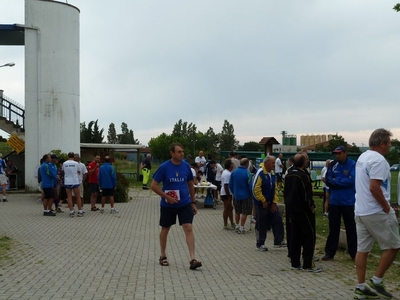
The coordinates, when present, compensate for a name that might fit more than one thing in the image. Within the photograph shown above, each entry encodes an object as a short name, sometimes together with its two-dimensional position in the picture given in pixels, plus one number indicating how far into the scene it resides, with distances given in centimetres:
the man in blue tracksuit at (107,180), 1781
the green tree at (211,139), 9023
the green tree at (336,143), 6761
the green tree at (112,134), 11138
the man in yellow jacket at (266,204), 1095
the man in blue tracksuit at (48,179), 1683
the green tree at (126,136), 11225
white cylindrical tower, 2534
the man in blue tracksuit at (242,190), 1314
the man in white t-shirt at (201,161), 2500
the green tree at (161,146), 8406
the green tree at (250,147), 8044
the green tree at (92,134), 5372
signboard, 2642
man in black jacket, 888
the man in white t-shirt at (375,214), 650
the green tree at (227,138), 9012
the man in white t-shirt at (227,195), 1446
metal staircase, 2869
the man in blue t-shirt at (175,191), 895
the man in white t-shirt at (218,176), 2129
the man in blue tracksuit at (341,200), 953
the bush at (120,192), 2142
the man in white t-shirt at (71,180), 1695
